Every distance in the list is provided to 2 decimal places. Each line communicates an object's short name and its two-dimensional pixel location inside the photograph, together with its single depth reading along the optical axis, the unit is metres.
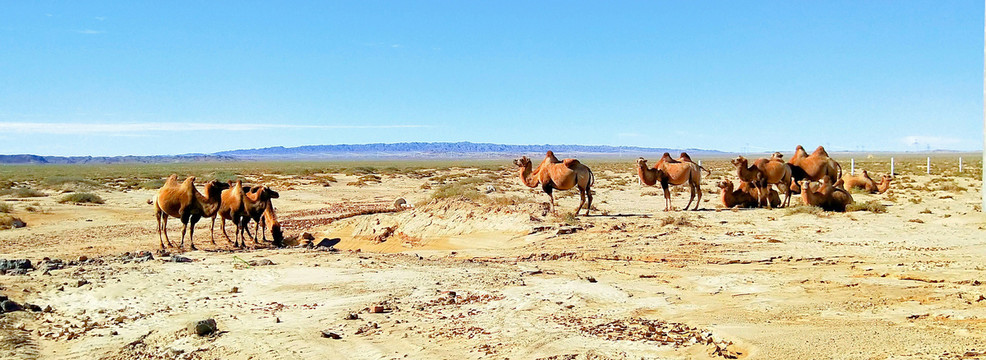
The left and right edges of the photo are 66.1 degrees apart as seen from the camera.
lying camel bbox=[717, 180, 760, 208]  20.28
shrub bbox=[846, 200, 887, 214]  18.45
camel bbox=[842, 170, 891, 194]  25.84
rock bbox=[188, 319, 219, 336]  7.30
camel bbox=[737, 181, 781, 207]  20.02
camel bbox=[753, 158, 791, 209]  19.94
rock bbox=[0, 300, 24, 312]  8.15
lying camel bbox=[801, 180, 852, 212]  18.69
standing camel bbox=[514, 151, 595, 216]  17.92
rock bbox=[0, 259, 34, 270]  10.50
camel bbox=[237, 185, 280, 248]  14.77
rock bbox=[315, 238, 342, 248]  16.84
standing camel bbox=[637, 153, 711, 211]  19.75
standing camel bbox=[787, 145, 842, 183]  20.98
